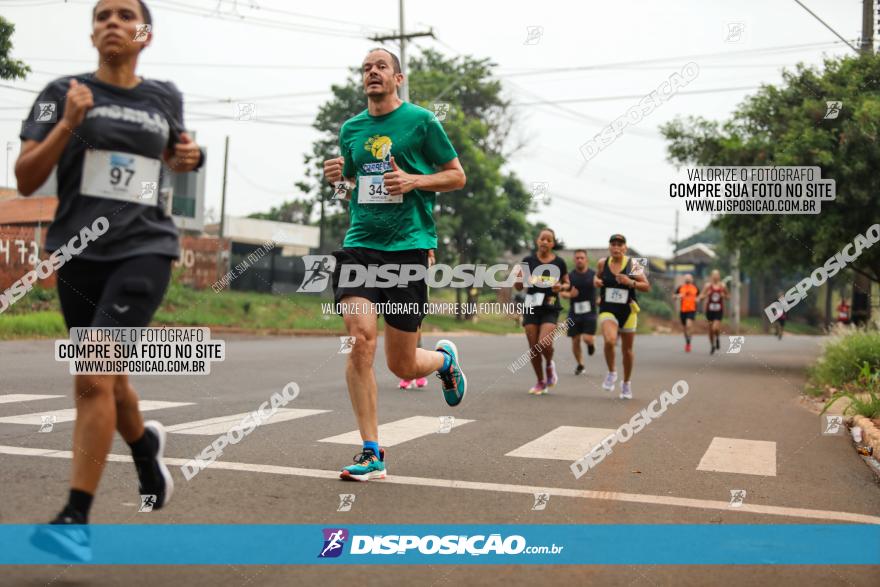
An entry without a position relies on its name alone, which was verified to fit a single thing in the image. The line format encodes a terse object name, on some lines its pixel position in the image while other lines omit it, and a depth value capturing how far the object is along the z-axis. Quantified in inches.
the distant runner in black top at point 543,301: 479.5
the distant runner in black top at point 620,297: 472.4
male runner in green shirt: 222.4
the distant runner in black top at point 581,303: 593.3
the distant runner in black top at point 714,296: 924.0
